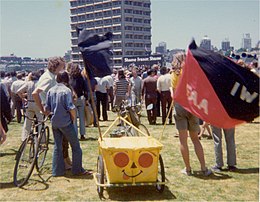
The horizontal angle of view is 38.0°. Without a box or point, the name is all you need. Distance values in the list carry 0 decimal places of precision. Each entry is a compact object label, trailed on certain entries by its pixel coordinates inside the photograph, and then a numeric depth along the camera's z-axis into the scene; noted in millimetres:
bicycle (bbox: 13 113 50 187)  6117
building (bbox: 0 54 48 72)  179962
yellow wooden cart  5246
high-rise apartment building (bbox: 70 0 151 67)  132625
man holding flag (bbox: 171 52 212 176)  6227
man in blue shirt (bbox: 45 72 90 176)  6148
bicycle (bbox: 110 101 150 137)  8164
